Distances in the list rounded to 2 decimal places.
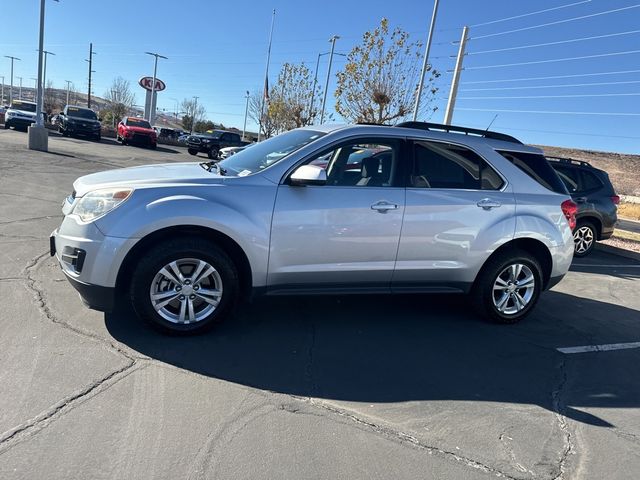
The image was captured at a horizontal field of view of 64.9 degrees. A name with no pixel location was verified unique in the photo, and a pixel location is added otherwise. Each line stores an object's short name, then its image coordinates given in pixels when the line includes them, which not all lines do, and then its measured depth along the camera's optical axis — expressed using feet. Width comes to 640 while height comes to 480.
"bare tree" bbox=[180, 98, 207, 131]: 275.59
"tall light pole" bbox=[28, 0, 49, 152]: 61.21
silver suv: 12.74
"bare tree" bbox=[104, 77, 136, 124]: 312.13
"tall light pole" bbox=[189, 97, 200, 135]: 265.42
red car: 95.40
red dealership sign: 150.30
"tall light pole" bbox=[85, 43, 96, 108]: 222.48
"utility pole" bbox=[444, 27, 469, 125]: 63.87
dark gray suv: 31.32
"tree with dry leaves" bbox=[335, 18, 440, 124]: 77.51
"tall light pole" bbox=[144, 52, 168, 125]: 151.64
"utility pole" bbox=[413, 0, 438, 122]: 70.79
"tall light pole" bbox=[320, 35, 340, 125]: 134.82
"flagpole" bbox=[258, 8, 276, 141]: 135.23
